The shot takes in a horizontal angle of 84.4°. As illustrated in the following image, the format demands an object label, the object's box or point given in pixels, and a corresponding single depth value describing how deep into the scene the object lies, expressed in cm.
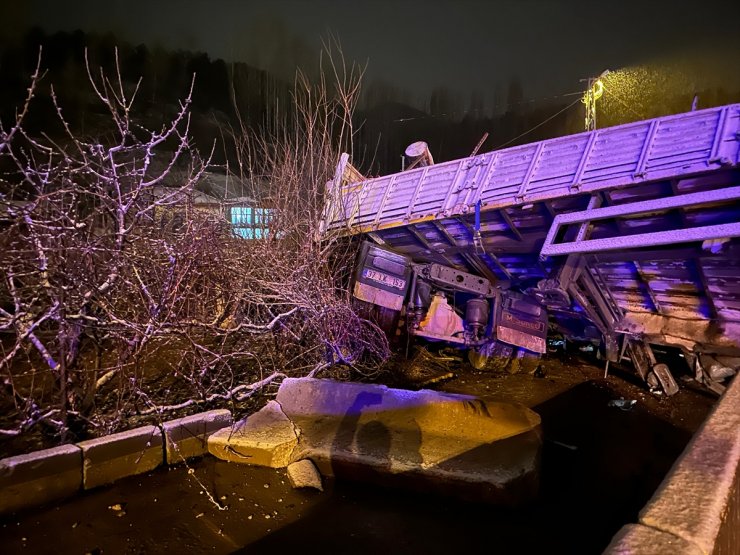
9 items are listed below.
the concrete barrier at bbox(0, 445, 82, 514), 285
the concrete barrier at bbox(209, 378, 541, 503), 331
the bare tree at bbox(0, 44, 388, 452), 359
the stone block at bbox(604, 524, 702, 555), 153
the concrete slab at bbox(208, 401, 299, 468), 367
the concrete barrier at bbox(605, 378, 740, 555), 161
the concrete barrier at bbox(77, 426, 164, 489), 320
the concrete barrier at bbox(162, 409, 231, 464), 361
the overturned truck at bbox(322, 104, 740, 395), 467
